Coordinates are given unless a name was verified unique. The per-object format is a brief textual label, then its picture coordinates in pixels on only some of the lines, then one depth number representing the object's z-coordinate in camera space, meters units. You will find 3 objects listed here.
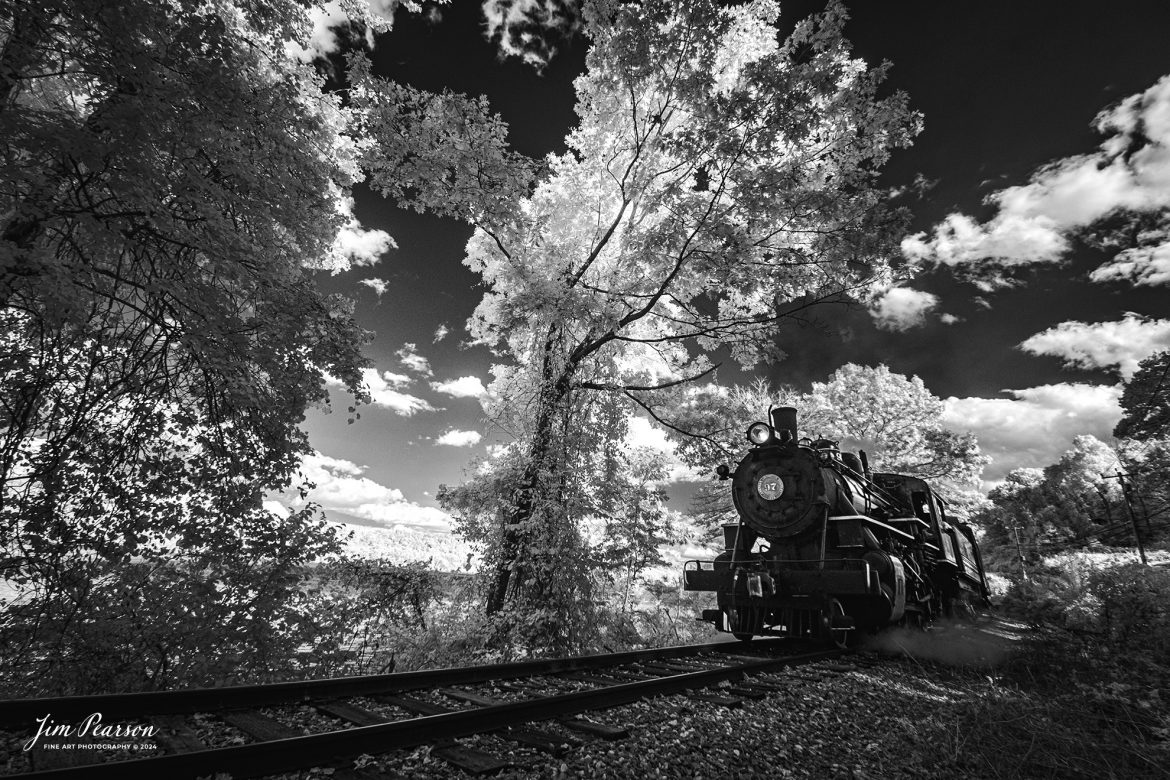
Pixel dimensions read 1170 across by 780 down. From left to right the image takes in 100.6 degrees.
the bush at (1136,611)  7.35
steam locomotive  6.87
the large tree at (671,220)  7.38
